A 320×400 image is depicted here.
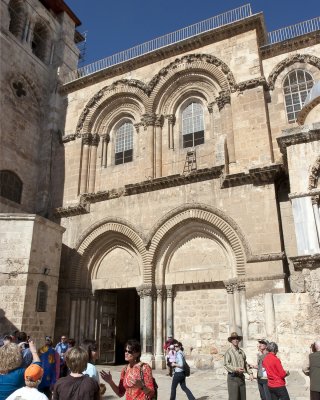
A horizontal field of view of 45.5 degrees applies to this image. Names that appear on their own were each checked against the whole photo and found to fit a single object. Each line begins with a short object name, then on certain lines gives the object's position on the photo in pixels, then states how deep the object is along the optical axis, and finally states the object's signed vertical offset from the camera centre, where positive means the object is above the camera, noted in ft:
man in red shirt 19.75 -2.33
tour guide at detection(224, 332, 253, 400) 21.44 -2.25
